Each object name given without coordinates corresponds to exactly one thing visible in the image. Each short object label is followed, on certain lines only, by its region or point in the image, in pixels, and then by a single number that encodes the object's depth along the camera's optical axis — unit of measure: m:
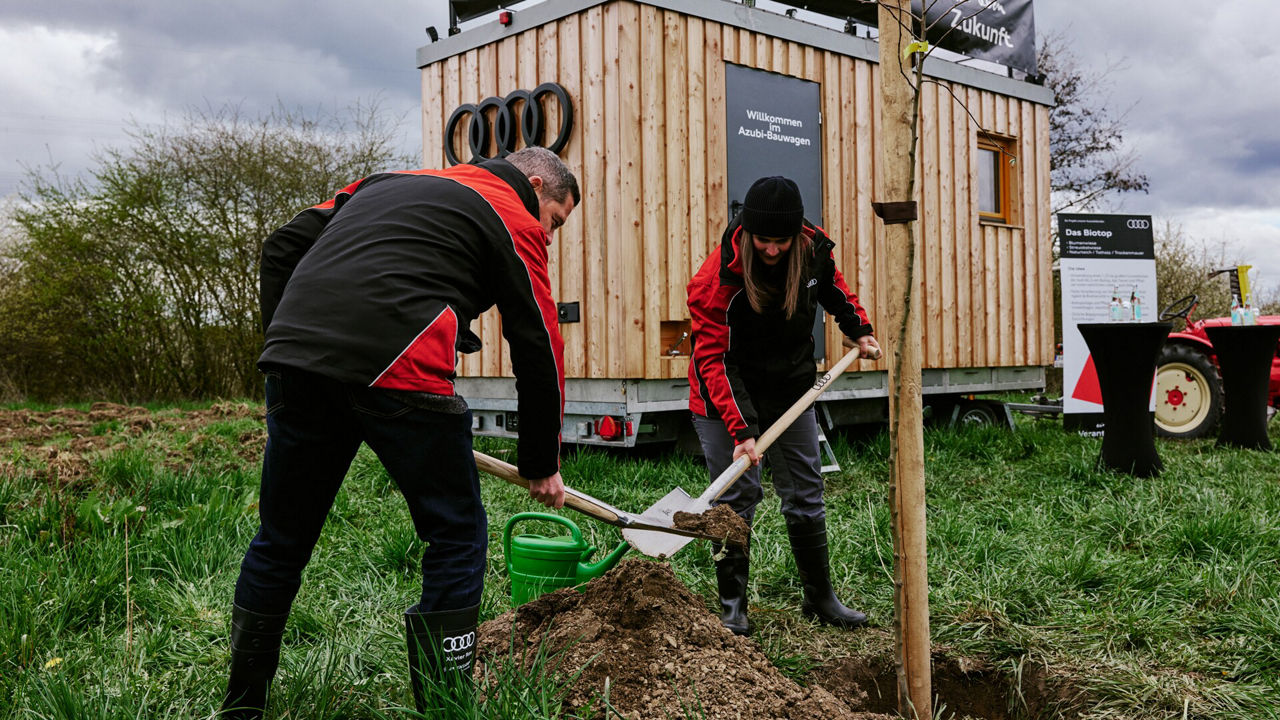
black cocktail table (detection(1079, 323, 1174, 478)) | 5.74
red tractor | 8.22
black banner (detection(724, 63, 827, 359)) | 6.42
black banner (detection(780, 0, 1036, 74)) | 7.81
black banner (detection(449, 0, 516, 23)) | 7.05
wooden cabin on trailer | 6.04
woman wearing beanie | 3.27
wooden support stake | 2.30
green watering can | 3.05
